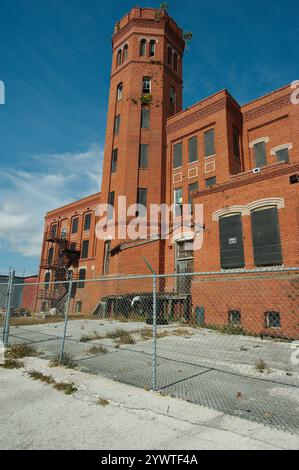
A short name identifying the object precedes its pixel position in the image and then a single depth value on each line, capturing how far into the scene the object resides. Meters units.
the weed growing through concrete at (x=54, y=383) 4.64
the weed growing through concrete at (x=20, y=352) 7.07
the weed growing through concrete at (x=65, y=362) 6.17
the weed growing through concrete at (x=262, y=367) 6.15
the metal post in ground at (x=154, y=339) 4.62
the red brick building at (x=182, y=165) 13.98
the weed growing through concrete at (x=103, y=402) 4.05
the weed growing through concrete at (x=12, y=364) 6.13
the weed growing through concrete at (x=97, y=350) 7.62
